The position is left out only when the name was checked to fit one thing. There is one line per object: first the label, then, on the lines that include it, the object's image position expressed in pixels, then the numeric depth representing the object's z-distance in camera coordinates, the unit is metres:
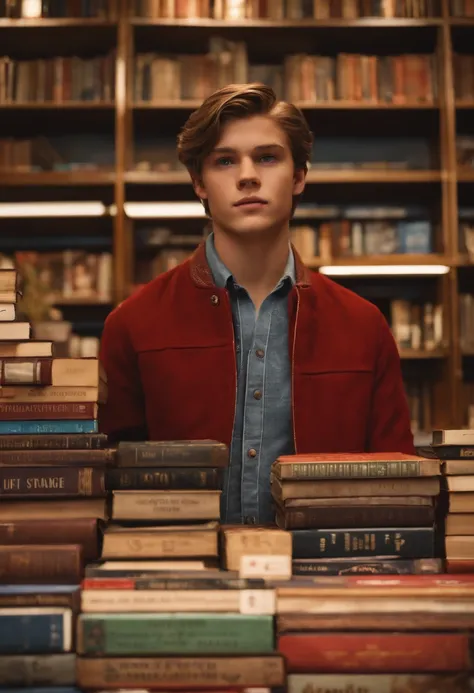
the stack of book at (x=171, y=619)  0.74
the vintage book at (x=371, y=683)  0.74
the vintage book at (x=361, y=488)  0.88
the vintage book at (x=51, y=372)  0.95
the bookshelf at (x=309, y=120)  3.12
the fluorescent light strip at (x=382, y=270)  3.13
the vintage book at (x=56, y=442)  0.91
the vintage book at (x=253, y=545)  0.83
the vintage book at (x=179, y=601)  0.76
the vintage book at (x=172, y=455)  0.90
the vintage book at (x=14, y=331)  0.96
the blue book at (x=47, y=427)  0.93
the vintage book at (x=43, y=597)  0.76
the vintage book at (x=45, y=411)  0.94
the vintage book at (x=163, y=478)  0.90
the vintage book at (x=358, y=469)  0.88
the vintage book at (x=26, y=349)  0.96
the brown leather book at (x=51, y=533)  0.85
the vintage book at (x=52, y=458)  0.90
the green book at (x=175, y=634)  0.75
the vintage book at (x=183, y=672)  0.74
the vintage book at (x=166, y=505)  0.88
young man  1.36
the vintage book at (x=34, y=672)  0.74
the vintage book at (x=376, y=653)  0.74
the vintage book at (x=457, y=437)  0.94
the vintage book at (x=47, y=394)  0.95
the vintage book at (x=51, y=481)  0.89
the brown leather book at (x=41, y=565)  0.81
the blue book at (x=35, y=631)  0.75
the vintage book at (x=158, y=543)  0.85
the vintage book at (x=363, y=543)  0.86
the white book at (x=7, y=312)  0.97
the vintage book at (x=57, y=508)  0.90
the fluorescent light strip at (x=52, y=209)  3.21
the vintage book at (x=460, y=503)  0.91
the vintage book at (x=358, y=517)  0.87
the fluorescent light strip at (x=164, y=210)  3.18
